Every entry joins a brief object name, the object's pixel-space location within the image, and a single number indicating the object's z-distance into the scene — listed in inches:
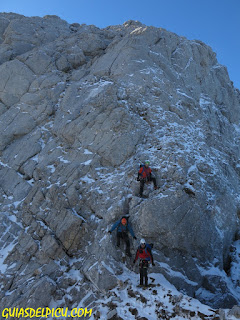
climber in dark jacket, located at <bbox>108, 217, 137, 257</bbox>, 461.7
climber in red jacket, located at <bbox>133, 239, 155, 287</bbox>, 398.0
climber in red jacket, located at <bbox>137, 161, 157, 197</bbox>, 536.1
